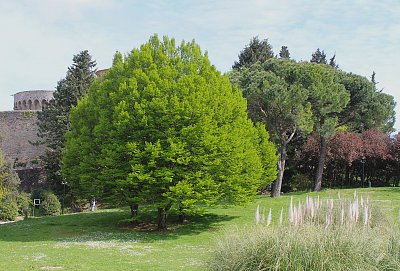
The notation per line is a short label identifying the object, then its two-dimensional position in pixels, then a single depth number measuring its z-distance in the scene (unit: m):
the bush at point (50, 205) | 36.28
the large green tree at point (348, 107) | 33.28
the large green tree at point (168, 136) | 21.38
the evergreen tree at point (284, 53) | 63.12
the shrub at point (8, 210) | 33.81
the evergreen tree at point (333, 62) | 65.81
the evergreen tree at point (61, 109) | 39.28
